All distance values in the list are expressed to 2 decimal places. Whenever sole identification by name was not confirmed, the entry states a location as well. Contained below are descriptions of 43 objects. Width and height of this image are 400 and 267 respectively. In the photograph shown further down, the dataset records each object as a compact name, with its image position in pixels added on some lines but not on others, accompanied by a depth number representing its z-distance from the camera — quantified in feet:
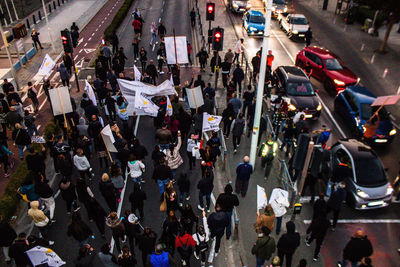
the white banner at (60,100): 44.62
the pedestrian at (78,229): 29.86
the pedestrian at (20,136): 43.26
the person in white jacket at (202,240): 29.71
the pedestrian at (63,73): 61.05
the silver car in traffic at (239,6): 111.55
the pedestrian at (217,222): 30.17
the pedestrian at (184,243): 28.50
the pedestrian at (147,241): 28.27
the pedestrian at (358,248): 28.63
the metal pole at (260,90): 36.35
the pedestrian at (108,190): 34.22
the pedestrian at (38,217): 31.86
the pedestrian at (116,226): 30.22
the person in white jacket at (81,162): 38.19
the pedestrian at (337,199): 34.37
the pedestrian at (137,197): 32.86
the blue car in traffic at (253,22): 92.53
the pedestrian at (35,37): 84.99
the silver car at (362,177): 38.40
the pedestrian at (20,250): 28.45
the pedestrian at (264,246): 28.50
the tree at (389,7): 75.15
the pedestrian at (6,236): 29.86
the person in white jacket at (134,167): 37.16
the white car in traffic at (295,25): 90.94
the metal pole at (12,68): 64.86
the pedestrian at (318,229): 30.86
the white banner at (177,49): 63.26
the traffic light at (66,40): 64.28
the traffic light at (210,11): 64.08
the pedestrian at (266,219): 30.35
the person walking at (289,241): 28.48
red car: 63.93
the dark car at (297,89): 56.13
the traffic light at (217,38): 59.57
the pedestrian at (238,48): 69.05
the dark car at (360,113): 50.34
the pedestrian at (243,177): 37.81
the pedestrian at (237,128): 44.96
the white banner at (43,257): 27.68
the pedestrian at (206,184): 34.76
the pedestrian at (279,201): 33.22
